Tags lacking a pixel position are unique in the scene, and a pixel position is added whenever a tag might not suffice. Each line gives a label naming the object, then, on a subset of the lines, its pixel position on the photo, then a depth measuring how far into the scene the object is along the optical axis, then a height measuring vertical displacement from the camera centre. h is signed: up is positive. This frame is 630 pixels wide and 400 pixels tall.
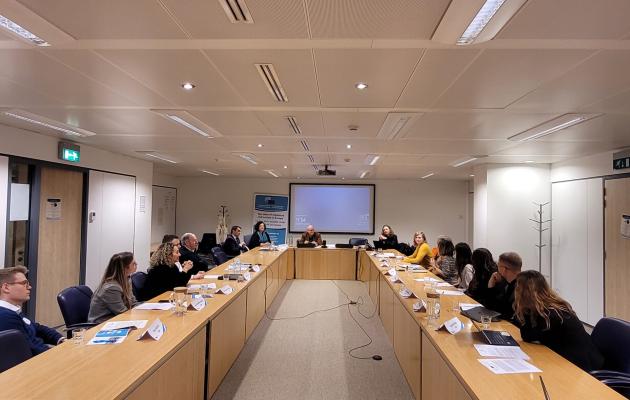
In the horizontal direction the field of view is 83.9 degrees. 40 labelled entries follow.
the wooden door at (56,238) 4.64 -0.48
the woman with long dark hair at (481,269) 3.58 -0.58
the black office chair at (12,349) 1.81 -0.78
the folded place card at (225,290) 3.34 -0.80
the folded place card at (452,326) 2.36 -0.78
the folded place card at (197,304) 2.78 -0.78
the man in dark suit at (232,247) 7.30 -0.82
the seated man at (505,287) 2.96 -0.65
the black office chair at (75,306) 2.81 -0.86
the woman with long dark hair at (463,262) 4.12 -0.59
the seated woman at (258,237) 8.30 -0.70
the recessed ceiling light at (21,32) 1.82 +0.94
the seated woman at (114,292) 2.83 -0.71
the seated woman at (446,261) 4.82 -0.68
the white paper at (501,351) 1.98 -0.80
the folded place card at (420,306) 2.93 -0.80
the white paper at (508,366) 1.79 -0.80
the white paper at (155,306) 2.76 -0.80
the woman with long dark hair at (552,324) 2.06 -0.66
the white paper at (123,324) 2.30 -0.80
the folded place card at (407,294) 3.42 -0.82
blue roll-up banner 10.49 -0.15
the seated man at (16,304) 2.15 -0.65
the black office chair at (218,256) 6.23 -0.87
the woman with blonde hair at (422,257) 5.80 -0.74
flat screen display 10.35 +0.08
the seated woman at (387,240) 7.88 -0.64
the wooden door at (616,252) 4.71 -0.49
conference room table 1.57 -0.81
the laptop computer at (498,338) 2.15 -0.79
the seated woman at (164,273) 3.62 -0.69
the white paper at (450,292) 3.53 -0.81
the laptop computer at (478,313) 2.54 -0.75
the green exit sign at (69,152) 4.73 +0.73
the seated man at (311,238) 8.48 -0.69
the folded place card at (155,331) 2.11 -0.78
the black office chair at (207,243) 10.09 -1.03
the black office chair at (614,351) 1.96 -0.85
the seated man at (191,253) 4.65 -0.62
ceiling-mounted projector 7.38 +0.83
